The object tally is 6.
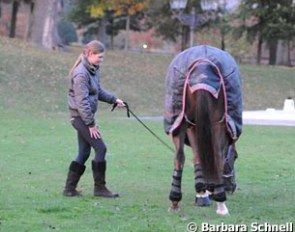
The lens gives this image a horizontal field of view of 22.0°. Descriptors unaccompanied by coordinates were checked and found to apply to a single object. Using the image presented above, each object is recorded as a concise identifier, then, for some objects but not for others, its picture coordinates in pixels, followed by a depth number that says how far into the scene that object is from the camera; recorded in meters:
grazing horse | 7.66
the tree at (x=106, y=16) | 42.47
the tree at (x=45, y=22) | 36.69
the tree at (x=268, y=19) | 41.59
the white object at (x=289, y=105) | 25.08
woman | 8.83
